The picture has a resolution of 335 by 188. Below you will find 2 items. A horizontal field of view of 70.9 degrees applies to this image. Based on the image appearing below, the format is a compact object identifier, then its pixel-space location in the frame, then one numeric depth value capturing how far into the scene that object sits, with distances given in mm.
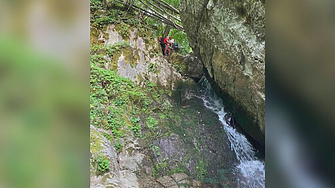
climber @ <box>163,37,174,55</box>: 7827
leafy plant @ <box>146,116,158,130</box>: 5300
